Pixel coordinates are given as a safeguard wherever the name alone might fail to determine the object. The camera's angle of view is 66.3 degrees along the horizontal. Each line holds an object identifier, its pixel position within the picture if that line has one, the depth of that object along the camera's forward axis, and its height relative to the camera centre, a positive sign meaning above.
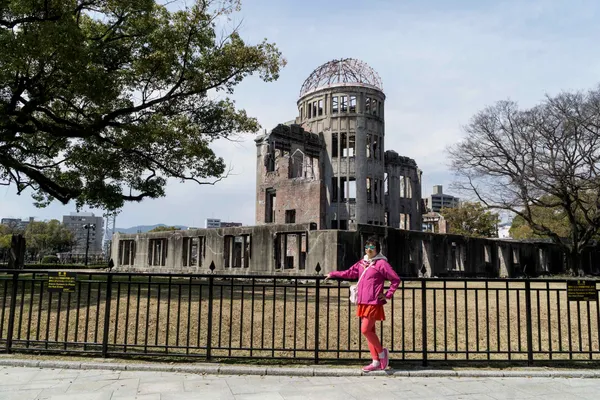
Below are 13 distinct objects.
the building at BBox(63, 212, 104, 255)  149.60 +13.00
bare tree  28.58 +7.02
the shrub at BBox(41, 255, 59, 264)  39.50 -0.38
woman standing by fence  6.14 -0.54
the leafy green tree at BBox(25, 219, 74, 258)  68.38 +2.70
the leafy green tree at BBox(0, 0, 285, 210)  12.62 +5.34
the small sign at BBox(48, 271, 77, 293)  7.07 -0.39
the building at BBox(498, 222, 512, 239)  110.91 +8.26
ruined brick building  36.78 +9.29
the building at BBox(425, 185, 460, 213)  152.88 +21.48
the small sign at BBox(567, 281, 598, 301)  6.85 -0.37
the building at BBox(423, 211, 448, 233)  57.31 +5.57
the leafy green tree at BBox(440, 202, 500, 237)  58.81 +5.53
